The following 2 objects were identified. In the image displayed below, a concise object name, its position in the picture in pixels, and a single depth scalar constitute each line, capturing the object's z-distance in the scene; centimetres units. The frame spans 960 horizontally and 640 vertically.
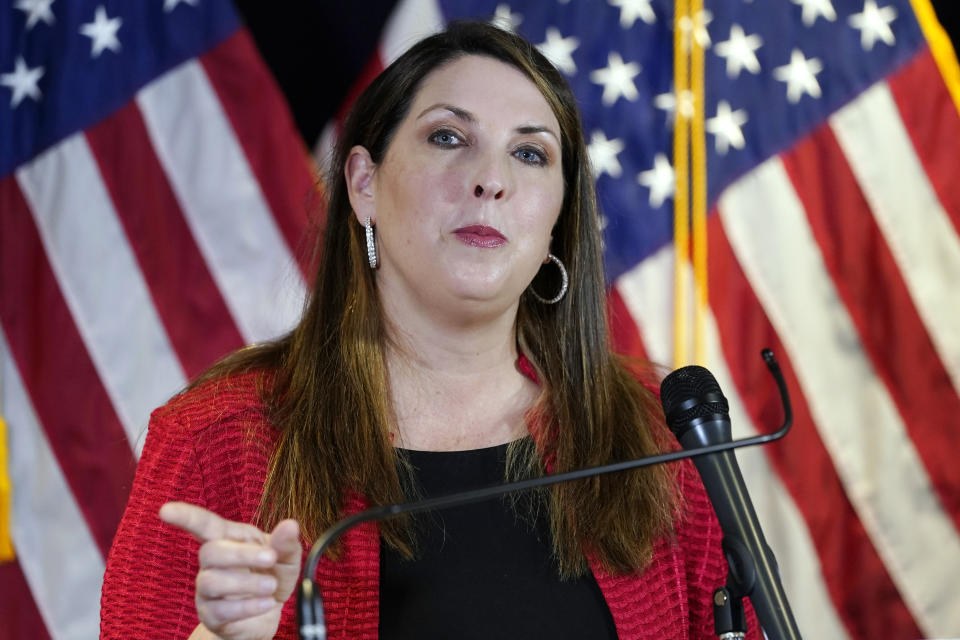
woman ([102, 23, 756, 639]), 316
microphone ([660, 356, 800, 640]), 297
